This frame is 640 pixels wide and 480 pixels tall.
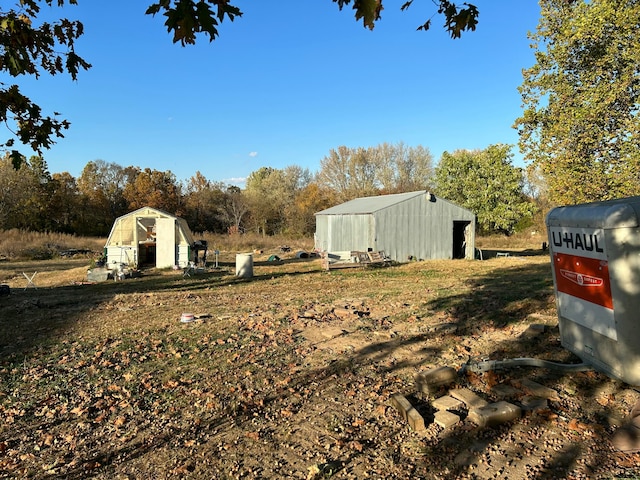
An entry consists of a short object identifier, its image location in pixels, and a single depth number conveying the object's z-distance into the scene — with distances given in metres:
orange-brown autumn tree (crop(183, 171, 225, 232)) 51.09
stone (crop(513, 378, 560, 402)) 4.45
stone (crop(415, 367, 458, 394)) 4.77
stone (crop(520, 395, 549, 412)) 4.16
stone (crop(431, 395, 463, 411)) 4.25
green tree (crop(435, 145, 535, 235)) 37.47
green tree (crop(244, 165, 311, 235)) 51.97
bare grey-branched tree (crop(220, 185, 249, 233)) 51.97
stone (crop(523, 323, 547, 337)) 6.40
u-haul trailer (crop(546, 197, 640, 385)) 3.89
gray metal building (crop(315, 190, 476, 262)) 24.38
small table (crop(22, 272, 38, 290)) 16.28
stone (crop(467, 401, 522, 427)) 3.90
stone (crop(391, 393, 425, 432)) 3.98
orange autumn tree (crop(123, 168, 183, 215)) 48.91
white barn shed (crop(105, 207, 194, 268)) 21.25
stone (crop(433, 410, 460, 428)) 3.98
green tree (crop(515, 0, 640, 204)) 10.20
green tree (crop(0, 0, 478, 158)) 2.65
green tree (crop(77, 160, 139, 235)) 46.09
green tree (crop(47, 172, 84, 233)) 43.75
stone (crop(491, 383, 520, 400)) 4.46
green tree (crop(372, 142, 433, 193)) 53.16
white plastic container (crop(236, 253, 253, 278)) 17.62
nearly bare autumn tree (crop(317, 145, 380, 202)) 53.03
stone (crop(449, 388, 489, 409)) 4.22
